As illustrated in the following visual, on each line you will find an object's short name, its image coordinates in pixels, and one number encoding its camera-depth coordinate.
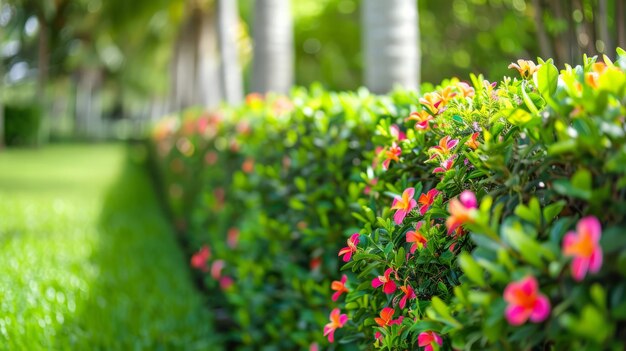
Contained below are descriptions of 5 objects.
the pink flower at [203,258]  4.19
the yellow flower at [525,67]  1.14
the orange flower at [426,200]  1.12
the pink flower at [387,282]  1.14
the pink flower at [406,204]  1.12
